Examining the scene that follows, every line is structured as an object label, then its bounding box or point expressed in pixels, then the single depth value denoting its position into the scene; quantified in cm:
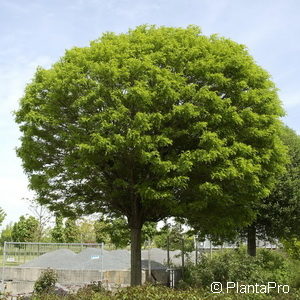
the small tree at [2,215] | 5100
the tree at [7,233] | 7662
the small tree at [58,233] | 5633
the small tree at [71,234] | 5762
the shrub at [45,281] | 1789
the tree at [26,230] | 5352
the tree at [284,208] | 2428
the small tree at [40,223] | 4962
